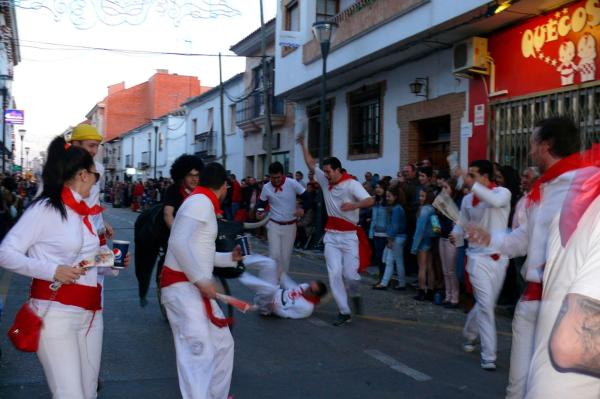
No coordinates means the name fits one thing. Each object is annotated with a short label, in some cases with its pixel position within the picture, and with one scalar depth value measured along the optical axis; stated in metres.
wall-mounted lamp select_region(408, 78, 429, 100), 13.54
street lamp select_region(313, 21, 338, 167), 13.12
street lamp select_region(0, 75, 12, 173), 26.12
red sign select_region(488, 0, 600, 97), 9.42
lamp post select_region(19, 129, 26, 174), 42.91
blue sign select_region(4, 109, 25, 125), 30.76
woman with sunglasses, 3.05
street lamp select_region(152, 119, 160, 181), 37.09
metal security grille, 9.52
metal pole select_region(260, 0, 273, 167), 19.95
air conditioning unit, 11.62
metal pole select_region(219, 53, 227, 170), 26.06
